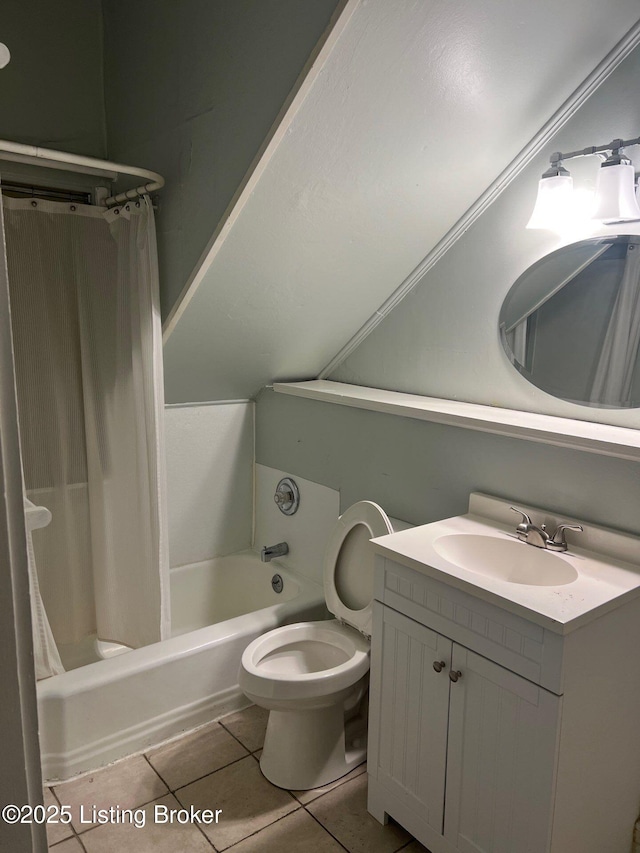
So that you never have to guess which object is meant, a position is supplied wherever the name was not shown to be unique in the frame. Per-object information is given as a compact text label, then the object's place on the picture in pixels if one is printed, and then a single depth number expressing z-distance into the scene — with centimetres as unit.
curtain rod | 177
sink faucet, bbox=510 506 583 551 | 174
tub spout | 281
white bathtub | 200
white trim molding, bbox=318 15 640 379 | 179
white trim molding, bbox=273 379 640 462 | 166
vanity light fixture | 173
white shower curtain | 220
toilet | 189
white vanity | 141
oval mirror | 183
